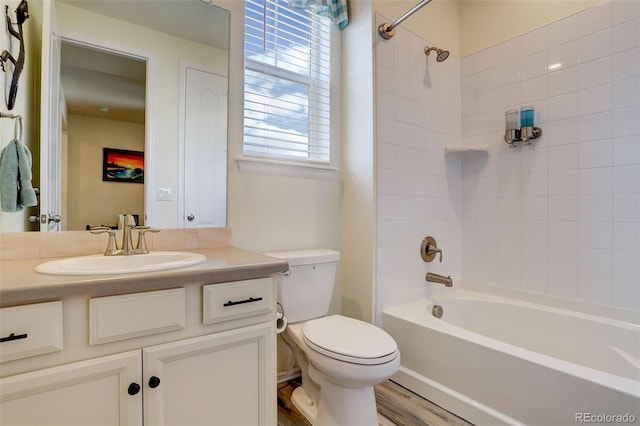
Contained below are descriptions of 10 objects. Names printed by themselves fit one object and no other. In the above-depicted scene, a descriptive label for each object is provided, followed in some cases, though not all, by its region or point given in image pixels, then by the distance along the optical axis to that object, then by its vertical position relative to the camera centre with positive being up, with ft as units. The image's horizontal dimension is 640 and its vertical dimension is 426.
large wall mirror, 3.98 +1.40
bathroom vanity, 2.42 -1.25
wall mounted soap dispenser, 6.30 +1.77
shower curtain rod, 5.78 +3.54
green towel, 3.43 +0.35
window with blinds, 5.64 +2.53
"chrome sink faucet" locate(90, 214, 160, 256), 3.84 -0.38
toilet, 4.01 -1.87
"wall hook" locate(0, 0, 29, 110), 3.55 +1.83
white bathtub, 3.78 -2.28
